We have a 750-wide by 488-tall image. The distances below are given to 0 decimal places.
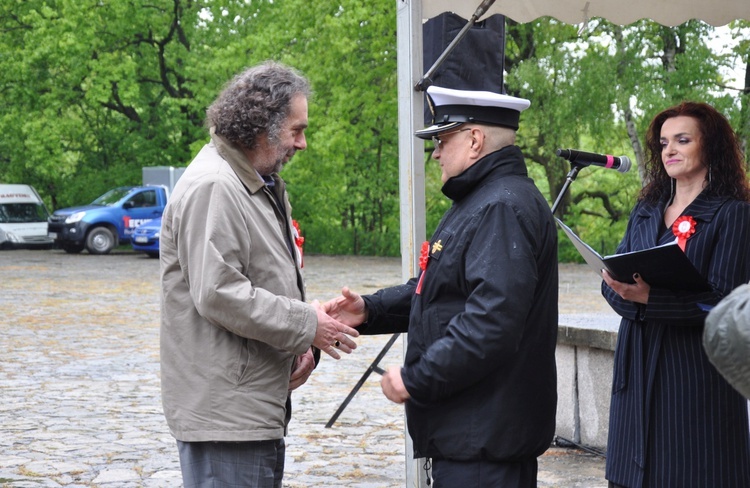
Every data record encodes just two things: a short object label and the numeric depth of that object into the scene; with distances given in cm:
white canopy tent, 468
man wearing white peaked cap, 293
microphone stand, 434
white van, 3005
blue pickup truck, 2795
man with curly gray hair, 322
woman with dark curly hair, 353
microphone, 439
